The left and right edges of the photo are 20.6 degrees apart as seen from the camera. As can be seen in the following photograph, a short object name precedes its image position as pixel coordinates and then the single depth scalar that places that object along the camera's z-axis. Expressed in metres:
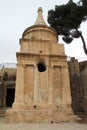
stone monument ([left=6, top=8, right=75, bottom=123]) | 13.49
